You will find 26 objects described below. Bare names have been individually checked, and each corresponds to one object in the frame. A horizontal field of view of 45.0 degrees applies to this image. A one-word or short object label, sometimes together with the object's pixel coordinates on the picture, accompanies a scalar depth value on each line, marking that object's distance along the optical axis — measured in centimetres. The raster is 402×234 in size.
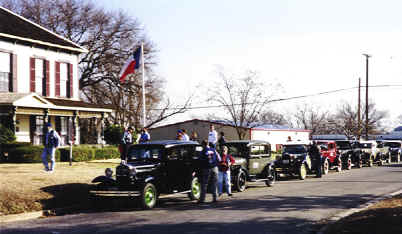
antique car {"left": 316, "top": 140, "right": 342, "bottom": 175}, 2657
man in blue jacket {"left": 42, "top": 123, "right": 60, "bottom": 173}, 1738
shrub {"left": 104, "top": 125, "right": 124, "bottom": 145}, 3656
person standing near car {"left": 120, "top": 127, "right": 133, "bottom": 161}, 2080
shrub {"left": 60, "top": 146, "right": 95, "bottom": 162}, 2625
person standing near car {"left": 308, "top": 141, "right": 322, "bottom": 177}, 2366
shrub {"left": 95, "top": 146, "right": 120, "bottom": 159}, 2882
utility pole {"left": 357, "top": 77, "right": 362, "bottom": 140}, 4954
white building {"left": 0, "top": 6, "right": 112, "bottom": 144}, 2798
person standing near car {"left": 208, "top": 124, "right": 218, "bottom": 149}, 2139
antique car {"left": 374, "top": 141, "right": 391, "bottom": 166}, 3552
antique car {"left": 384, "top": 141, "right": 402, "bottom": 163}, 4131
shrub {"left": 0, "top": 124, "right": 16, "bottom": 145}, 2553
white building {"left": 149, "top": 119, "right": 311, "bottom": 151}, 5653
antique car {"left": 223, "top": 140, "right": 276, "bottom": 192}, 1734
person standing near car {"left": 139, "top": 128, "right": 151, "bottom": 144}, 2041
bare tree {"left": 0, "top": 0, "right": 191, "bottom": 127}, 4459
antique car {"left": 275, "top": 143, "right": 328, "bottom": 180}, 2256
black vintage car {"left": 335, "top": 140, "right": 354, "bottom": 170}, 3023
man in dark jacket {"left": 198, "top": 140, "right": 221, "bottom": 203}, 1432
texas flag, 2436
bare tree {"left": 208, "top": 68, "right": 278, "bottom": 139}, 4706
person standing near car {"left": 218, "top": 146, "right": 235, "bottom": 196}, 1516
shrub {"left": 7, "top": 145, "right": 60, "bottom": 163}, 2403
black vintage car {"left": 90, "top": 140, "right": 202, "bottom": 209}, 1312
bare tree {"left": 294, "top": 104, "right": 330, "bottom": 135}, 9400
